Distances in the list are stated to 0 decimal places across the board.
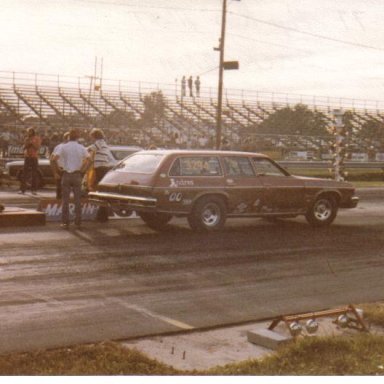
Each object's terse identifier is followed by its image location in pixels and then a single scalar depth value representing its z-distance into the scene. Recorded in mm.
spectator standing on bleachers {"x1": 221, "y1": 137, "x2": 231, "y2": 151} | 34688
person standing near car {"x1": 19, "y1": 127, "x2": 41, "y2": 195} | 19641
